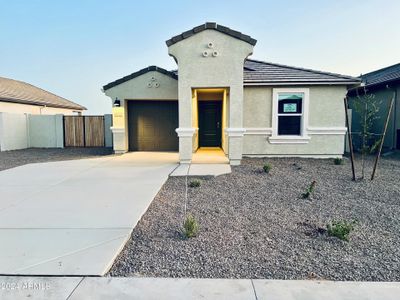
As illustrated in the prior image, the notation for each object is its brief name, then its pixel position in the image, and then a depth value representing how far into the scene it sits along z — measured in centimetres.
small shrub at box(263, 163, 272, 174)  875
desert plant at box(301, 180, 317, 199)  606
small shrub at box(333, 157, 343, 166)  1030
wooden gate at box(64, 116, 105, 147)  1812
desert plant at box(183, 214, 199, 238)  402
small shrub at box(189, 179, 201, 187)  717
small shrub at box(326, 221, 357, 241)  393
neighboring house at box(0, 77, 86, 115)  1884
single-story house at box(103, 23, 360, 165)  970
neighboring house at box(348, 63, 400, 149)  1417
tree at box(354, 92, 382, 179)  770
